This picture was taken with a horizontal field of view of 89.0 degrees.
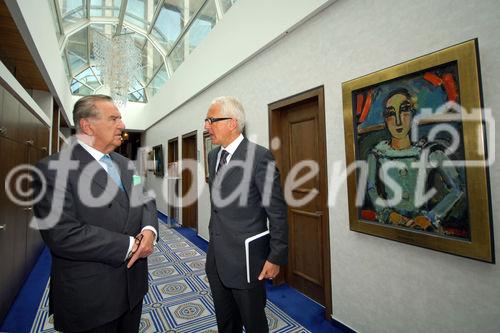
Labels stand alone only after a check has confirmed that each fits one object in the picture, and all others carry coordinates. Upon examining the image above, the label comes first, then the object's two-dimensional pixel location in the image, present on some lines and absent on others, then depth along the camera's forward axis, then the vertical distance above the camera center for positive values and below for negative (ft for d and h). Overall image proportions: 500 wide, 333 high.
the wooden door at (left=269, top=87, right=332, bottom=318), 7.70 -0.48
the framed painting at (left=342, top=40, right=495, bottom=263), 4.40 +0.39
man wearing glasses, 4.47 -0.91
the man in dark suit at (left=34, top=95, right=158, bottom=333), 3.42 -0.70
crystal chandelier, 17.33 +8.39
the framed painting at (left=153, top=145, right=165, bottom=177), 25.03 +1.80
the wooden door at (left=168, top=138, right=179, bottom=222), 20.83 -0.26
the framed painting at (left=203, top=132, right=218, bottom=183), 14.73 +1.82
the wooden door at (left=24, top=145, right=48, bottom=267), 10.94 -2.61
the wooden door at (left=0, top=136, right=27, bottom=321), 7.65 -1.80
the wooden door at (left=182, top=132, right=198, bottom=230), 18.26 -0.18
